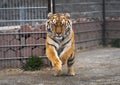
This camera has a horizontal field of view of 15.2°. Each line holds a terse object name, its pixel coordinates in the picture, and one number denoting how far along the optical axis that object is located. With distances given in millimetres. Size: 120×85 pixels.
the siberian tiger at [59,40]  9125
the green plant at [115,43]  14057
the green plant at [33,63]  10102
